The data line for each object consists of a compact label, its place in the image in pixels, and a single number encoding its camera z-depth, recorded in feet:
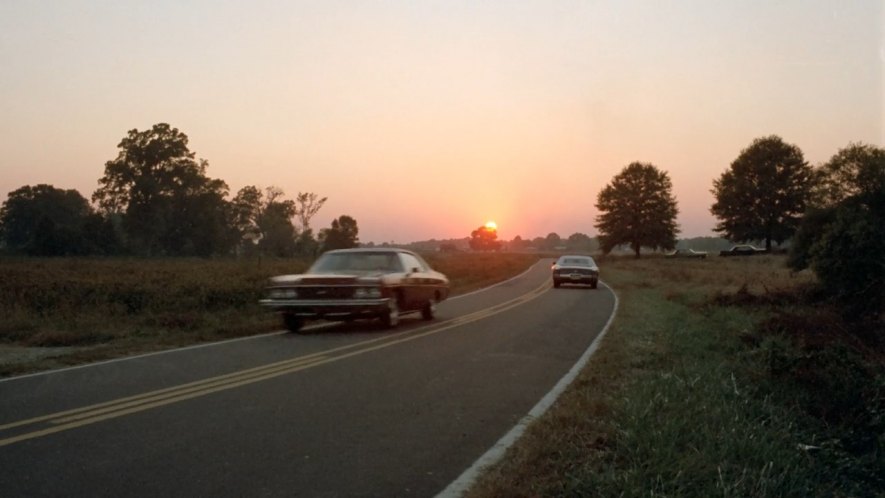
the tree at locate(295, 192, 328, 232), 308.40
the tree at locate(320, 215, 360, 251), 202.76
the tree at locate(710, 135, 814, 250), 236.02
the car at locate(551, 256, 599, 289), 105.40
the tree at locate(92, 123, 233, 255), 245.04
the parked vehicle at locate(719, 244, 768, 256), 249.75
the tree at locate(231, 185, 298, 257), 317.83
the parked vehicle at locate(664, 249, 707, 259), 271.08
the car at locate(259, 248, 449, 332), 46.65
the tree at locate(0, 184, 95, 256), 347.75
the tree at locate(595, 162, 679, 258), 275.39
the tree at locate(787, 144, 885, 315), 67.72
